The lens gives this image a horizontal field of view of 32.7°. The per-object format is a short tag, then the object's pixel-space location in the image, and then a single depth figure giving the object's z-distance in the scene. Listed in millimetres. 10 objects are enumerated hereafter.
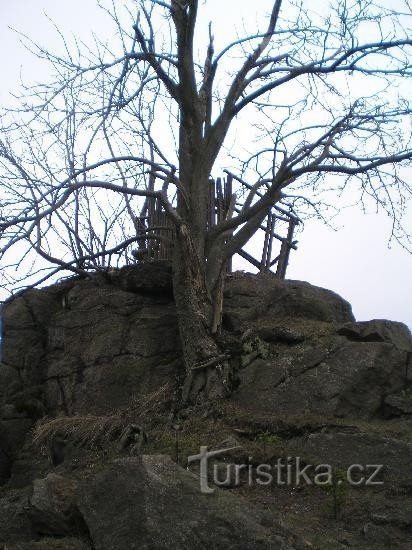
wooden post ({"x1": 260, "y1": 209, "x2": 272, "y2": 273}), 12086
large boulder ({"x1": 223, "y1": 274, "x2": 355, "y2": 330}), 9844
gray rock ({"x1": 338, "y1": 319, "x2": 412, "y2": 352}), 8773
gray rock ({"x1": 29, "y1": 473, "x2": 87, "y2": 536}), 5496
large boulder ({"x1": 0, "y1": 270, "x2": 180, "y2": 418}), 9422
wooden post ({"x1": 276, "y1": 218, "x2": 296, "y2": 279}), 12227
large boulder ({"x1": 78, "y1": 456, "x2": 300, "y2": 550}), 4598
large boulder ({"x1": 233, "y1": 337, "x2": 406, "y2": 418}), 7758
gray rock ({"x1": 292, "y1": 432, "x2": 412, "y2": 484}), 6219
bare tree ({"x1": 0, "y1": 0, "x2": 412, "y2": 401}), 8484
